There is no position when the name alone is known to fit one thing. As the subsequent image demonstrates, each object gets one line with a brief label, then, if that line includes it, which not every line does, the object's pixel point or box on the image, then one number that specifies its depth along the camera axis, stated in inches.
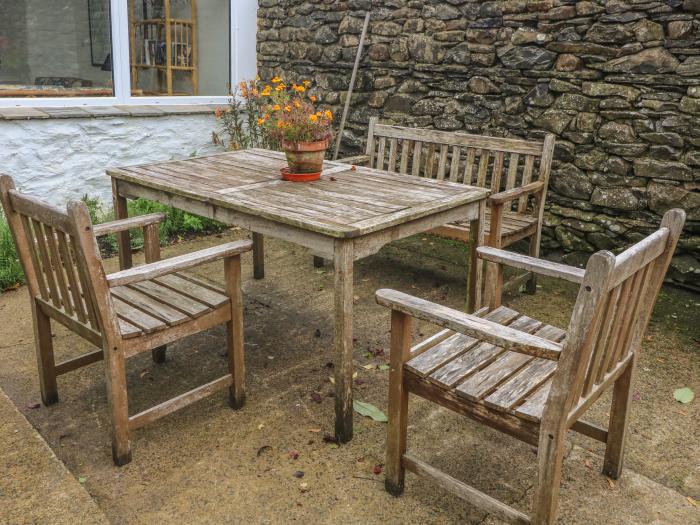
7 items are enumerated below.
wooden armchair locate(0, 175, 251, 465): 88.1
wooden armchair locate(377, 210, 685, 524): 67.0
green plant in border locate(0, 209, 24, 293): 169.2
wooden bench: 153.0
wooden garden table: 100.1
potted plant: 124.5
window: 211.8
